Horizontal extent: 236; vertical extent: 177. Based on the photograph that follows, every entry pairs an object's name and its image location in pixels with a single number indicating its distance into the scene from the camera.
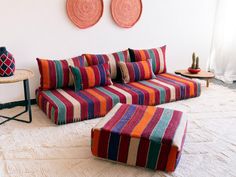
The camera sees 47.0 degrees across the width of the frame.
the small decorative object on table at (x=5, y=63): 2.75
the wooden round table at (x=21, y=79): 2.70
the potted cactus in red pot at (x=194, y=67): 4.11
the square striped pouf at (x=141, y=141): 2.08
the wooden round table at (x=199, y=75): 4.02
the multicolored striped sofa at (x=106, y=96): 2.86
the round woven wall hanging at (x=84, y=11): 3.40
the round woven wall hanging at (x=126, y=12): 3.72
